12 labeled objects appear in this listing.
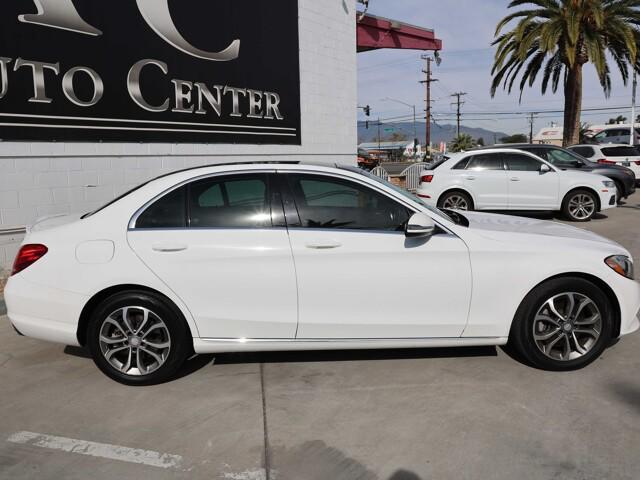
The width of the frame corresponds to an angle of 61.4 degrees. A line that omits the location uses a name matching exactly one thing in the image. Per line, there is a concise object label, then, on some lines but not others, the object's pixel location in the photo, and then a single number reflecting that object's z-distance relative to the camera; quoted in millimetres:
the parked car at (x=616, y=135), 28344
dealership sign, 6887
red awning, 14344
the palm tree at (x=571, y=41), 18000
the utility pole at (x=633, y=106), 27900
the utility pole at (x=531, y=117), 104738
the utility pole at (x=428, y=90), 54375
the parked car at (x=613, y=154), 16875
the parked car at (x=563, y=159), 12133
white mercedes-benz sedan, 3693
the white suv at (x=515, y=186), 11242
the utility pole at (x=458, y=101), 82738
